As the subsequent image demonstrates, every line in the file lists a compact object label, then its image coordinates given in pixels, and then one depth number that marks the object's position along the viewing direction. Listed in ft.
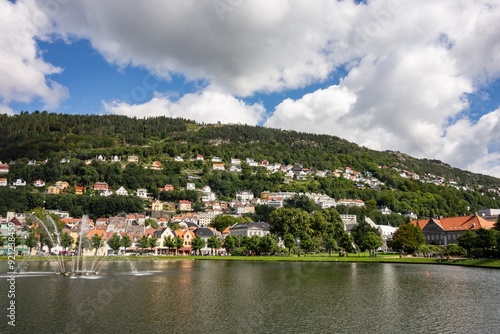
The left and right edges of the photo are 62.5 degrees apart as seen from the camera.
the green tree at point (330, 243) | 308.38
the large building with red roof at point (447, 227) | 373.44
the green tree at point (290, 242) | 301.84
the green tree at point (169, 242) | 344.08
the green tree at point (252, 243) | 302.62
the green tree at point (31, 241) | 292.30
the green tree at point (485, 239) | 229.45
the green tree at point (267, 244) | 295.69
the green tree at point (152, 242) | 346.74
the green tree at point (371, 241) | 292.81
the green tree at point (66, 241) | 312.64
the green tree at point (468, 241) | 239.91
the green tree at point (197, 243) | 334.03
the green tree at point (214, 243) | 335.47
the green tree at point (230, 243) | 326.03
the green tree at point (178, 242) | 347.69
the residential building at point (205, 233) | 405.14
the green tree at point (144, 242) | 342.03
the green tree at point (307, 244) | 293.64
